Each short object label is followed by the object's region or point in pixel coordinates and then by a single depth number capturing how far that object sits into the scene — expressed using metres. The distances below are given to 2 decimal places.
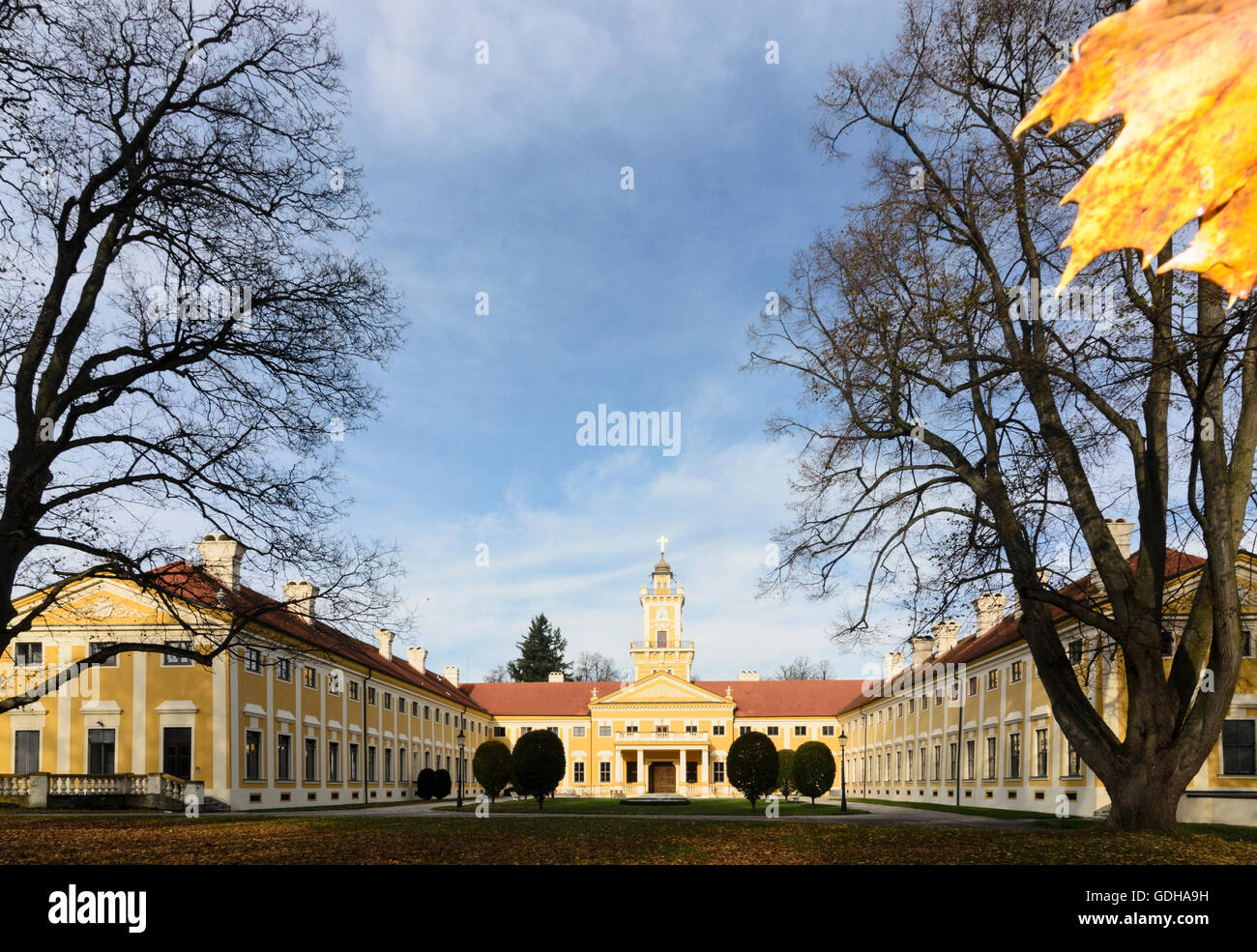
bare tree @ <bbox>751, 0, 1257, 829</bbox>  15.84
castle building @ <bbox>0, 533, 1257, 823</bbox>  29.47
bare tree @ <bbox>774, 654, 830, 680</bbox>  111.12
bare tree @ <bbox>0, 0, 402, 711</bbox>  14.51
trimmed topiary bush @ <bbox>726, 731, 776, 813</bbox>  39.19
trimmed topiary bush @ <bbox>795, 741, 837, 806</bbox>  45.00
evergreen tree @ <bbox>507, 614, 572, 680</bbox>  104.19
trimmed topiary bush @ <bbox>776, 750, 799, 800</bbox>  53.41
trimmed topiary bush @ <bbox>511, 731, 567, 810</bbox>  40.00
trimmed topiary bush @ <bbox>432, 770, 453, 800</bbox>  54.41
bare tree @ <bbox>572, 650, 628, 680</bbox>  118.00
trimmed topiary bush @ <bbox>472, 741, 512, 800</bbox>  46.19
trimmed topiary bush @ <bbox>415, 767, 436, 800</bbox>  53.97
